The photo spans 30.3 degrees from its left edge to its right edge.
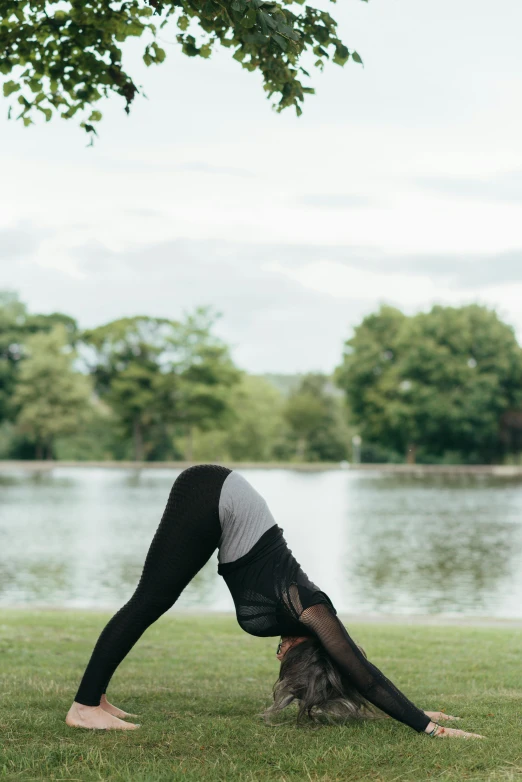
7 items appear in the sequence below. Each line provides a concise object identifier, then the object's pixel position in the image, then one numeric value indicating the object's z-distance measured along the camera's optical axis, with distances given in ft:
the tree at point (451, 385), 243.40
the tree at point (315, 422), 291.99
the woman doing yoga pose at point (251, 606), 13.41
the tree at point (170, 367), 251.80
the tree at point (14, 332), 254.88
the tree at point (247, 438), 308.19
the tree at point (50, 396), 239.71
